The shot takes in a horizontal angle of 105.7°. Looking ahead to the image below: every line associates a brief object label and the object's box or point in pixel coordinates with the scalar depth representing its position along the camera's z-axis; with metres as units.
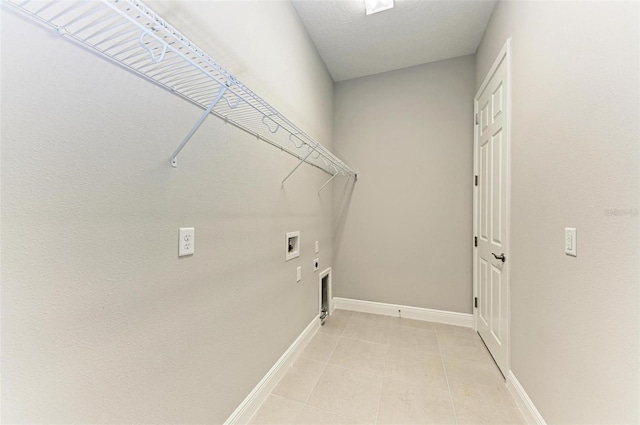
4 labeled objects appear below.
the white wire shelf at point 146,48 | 0.62
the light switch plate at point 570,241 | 1.05
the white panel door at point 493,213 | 1.76
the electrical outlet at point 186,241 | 0.99
